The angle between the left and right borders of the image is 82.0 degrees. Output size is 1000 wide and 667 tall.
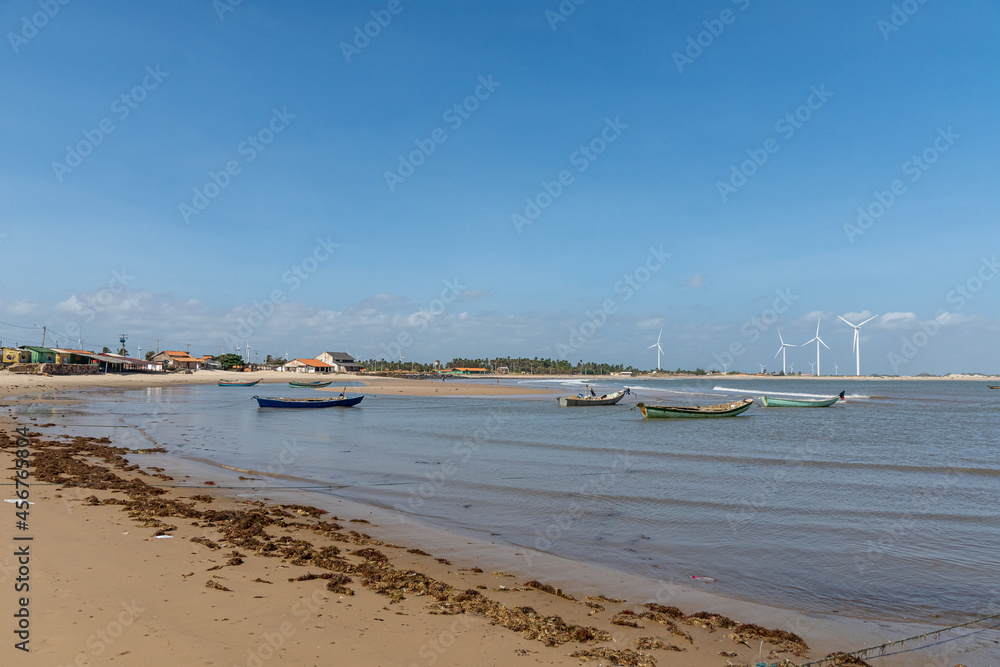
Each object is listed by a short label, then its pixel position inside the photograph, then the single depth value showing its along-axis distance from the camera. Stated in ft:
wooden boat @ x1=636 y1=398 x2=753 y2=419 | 126.11
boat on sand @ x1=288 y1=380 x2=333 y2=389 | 284.00
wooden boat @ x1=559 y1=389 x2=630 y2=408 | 176.76
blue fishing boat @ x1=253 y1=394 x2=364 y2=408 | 141.49
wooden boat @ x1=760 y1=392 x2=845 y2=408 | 178.62
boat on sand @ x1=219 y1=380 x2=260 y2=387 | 279.45
